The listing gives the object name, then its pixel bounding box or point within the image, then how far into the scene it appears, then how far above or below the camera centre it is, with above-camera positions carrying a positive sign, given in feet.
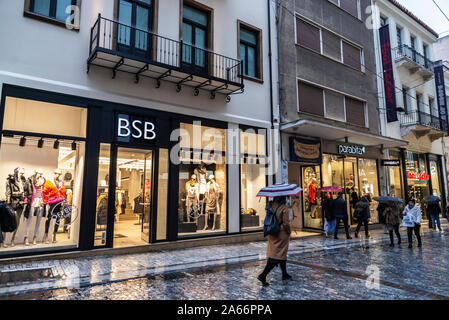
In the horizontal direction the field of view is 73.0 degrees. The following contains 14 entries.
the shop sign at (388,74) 57.06 +23.47
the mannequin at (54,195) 26.91 +0.21
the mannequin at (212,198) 35.19 -0.13
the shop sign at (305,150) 42.58 +6.63
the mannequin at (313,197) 45.88 -0.06
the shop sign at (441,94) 69.09 +23.43
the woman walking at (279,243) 18.83 -2.90
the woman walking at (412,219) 33.55 -2.52
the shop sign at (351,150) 48.62 +7.65
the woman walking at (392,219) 34.37 -2.54
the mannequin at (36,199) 26.32 -0.14
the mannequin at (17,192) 25.03 +0.46
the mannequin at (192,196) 33.55 +0.11
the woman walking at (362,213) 40.78 -2.22
